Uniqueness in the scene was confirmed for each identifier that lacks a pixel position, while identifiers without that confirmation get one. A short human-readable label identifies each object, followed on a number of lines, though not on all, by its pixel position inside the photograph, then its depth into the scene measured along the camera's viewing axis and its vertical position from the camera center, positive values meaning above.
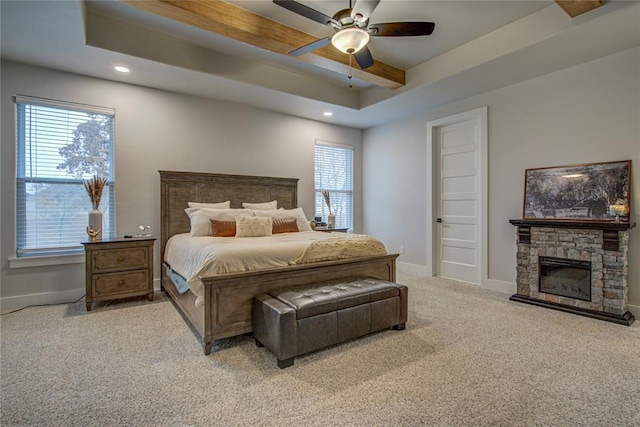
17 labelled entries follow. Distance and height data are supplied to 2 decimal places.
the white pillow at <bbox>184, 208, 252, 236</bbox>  3.84 -0.09
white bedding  2.48 -0.39
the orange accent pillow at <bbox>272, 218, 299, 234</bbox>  4.18 -0.22
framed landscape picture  3.20 +0.22
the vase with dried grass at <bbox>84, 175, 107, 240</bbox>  3.57 +0.07
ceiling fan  2.28 +1.51
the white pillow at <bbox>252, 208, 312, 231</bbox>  4.33 -0.07
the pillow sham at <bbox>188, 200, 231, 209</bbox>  4.29 +0.07
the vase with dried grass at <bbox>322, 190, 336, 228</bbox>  5.56 -0.09
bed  2.43 -0.57
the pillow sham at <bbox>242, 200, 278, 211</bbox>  4.70 +0.07
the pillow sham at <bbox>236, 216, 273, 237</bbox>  3.73 -0.20
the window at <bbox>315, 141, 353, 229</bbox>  5.89 +0.62
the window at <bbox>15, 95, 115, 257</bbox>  3.50 +0.49
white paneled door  4.62 +0.19
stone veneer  3.11 -0.56
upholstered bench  2.19 -0.83
